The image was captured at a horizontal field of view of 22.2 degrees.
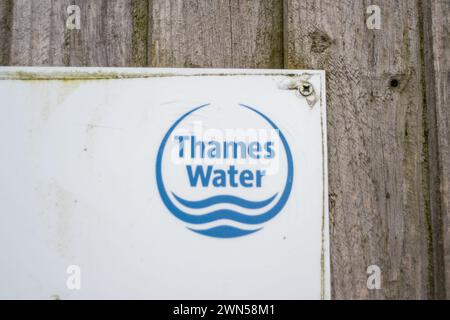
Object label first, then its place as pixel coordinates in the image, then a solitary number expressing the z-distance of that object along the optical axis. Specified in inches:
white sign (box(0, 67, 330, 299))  31.8
